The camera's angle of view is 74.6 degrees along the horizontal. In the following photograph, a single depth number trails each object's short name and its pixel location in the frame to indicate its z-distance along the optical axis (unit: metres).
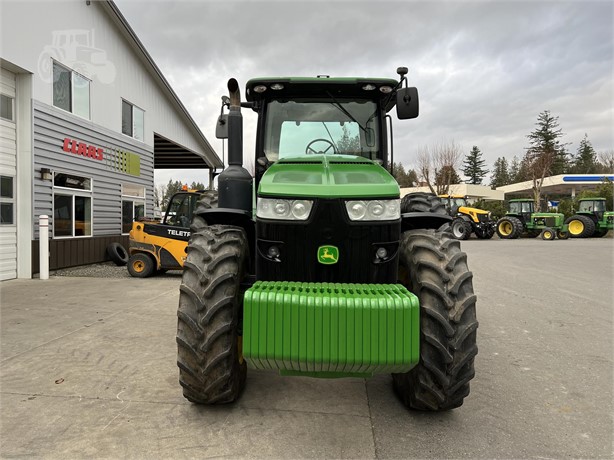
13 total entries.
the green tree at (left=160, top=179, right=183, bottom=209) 62.61
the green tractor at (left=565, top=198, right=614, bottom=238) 23.14
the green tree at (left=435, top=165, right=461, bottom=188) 39.61
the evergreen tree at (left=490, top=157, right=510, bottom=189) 76.22
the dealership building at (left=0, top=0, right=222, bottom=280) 8.80
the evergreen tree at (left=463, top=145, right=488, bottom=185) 79.81
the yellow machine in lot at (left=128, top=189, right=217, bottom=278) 9.37
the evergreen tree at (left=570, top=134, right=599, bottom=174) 61.34
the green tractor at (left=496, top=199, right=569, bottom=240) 22.67
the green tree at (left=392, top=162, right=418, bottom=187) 59.19
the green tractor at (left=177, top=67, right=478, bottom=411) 2.22
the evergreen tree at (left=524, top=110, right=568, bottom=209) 52.10
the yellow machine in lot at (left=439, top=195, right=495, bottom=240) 22.53
